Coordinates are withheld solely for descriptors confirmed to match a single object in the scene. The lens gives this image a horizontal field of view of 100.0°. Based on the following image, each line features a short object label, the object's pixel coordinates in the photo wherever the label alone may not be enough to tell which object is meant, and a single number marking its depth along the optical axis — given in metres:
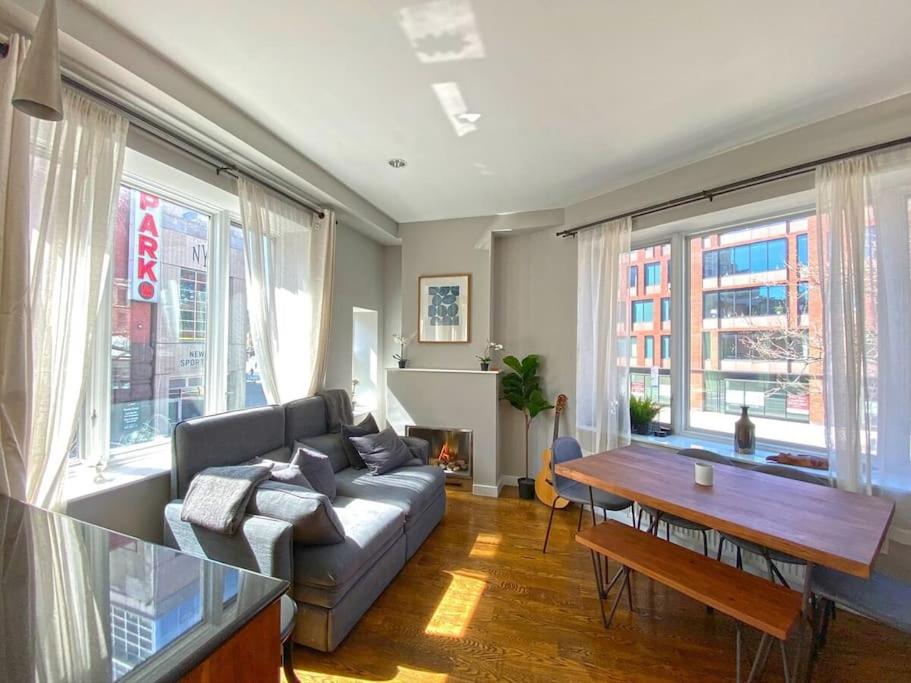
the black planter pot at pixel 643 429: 3.27
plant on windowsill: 3.28
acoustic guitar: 3.48
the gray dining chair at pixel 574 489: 2.52
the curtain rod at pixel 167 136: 1.75
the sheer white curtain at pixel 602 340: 3.19
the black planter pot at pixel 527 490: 3.77
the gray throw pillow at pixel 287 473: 2.06
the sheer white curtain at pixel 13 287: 1.42
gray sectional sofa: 1.76
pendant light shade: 1.01
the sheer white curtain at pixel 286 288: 2.78
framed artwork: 4.11
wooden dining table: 1.38
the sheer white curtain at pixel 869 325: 2.00
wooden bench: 1.48
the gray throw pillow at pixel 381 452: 3.03
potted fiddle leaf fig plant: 3.78
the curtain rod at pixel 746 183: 2.06
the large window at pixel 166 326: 2.16
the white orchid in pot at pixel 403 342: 4.29
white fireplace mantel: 3.86
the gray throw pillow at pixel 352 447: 3.17
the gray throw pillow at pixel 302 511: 1.77
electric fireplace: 4.03
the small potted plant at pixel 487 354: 3.95
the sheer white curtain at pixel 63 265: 1.58
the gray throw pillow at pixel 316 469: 2.36
